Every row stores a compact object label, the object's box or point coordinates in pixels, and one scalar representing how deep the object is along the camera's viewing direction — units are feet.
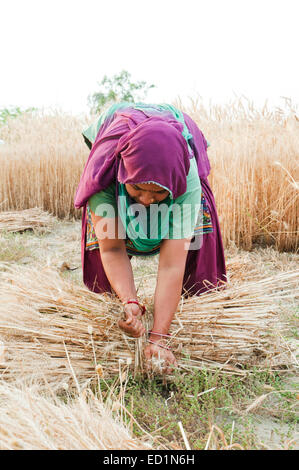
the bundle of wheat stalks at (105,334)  5.55
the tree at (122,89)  45.69
